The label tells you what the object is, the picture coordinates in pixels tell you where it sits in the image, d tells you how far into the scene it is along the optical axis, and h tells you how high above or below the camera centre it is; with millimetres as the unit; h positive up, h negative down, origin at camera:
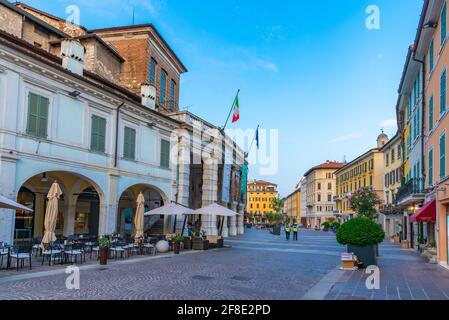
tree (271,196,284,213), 132725 -88
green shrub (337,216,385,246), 15273 -964
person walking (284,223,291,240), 39062 -2544
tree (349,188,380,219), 40500 +474
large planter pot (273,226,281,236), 51556 -3304
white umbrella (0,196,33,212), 11859 -154
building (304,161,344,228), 102375 +3436
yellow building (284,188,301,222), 142988 +13
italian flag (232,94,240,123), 31834 +7040
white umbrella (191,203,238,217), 24359 -443
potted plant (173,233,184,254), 20922 -2095
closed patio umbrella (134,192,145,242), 22297 -776
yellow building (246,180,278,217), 173125 +1888
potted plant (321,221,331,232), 76712 -3779
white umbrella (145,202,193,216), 22750 -429
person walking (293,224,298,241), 38509 -2460
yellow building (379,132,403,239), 42281 +3124
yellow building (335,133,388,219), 61062 +5219
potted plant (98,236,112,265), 15477 -1806
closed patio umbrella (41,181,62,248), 16922 -591
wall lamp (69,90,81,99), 19594 +5039
